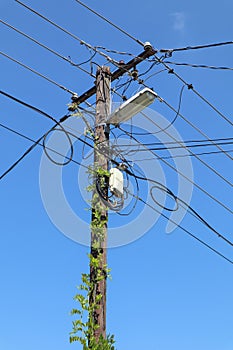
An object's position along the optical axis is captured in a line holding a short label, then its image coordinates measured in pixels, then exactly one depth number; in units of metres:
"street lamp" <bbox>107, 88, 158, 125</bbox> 6.63
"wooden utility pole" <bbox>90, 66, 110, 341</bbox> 5.71
